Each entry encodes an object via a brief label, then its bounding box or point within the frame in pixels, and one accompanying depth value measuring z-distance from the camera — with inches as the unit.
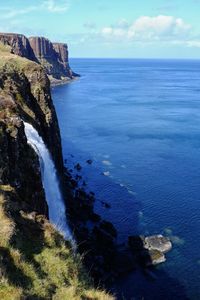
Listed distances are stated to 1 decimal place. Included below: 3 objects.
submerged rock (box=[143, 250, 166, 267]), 2038.6
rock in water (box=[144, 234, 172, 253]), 2148.1
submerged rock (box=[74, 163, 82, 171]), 3480.6
